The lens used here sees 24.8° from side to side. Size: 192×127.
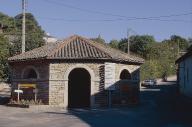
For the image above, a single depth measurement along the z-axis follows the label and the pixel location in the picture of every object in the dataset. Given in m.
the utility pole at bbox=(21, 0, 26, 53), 36.04
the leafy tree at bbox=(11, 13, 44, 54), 52.20
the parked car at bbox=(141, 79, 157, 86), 65.56
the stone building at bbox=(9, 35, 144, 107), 28.89
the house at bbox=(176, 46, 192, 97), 37.52
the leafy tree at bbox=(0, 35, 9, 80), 40.81
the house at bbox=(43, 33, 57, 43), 105.63
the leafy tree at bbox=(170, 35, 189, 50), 120.69
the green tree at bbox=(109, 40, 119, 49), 101.73
